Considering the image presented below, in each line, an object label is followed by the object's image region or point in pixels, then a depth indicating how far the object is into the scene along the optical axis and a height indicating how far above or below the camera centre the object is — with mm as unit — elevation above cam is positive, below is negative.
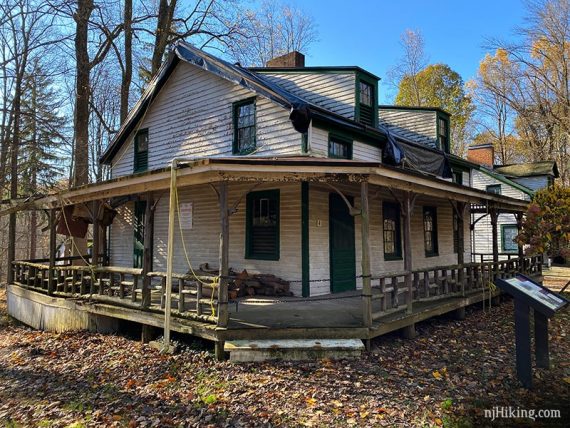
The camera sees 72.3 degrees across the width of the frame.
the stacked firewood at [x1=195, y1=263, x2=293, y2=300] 8875 -1253
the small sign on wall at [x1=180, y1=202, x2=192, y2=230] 11094 +481
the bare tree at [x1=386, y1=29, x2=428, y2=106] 32812 +12212
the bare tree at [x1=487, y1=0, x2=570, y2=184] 23922 +9576
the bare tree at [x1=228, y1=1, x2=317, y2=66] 19891 +11486
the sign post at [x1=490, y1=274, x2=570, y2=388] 5238 -1156
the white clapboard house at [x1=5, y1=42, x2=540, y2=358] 6293 +583
